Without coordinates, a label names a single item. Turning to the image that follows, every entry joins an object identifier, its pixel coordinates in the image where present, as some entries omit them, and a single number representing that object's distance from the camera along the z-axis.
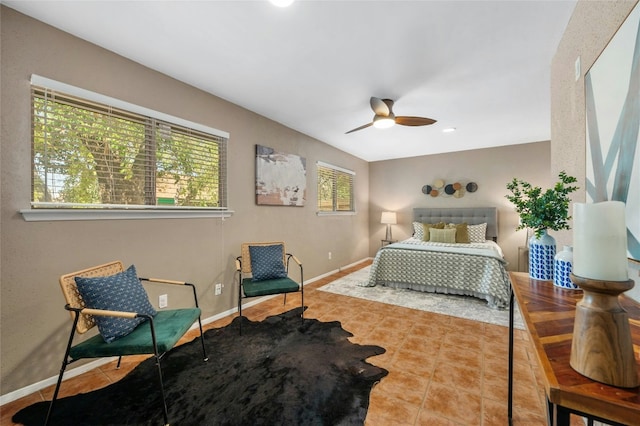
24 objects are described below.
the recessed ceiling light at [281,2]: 1.63
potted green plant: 1.36
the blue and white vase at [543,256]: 1.40
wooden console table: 0.55
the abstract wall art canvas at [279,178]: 3.51
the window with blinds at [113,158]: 1.88
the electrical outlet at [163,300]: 2.48
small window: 4.90
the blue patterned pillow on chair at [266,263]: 2.94
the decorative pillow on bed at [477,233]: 4.91
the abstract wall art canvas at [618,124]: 0.96
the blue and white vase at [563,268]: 1.22
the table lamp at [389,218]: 5.89
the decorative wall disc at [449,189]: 5.59
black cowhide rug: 1.56
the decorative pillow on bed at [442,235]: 4.81
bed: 3.40
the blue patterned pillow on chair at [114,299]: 1.59
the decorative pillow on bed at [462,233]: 4.88
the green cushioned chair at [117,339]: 1.51
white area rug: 3.03
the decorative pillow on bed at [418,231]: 5.29
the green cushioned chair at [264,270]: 2.68
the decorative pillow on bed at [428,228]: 5.12
